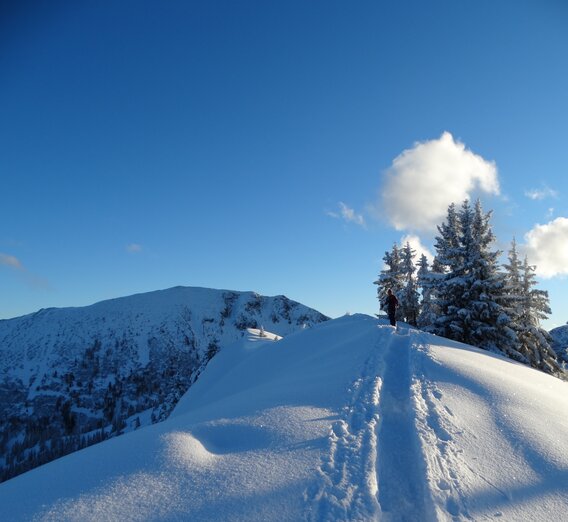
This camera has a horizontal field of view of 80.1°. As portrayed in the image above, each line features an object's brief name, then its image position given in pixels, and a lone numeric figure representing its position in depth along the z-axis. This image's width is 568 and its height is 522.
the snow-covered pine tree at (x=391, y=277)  37.62
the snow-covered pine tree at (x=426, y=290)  24.67
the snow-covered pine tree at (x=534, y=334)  22.50
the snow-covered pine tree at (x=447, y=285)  22.59
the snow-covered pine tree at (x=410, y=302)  34.95
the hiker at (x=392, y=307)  21.84
